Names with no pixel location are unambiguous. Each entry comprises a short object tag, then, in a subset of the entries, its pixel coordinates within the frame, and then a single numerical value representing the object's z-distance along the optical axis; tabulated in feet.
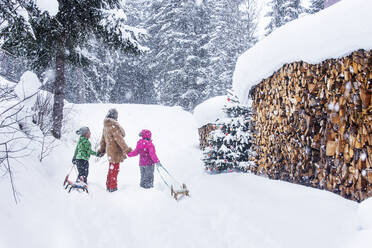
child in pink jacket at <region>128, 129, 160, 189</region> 22.44
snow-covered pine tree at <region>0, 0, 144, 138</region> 27.96
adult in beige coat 22.09
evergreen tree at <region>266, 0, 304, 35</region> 70.54
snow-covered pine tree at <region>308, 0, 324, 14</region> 69.10
